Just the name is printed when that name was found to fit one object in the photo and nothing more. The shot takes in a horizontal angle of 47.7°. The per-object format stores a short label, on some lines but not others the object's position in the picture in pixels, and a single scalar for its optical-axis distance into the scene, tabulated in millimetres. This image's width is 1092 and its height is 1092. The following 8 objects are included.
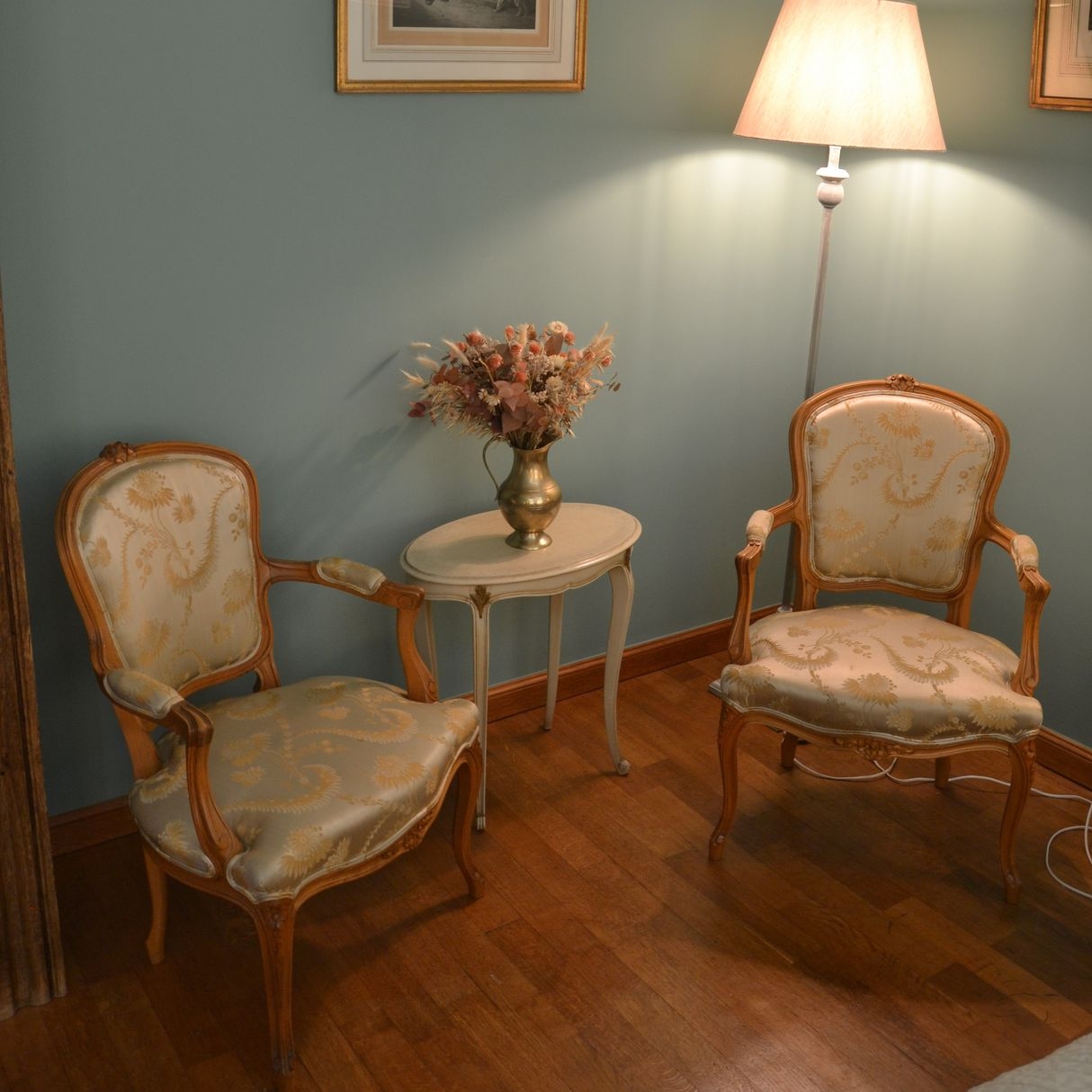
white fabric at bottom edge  1477
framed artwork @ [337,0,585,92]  2660
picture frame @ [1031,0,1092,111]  2873
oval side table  2738
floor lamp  2889
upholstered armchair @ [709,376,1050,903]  2637
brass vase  2816
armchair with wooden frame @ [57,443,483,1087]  2172
